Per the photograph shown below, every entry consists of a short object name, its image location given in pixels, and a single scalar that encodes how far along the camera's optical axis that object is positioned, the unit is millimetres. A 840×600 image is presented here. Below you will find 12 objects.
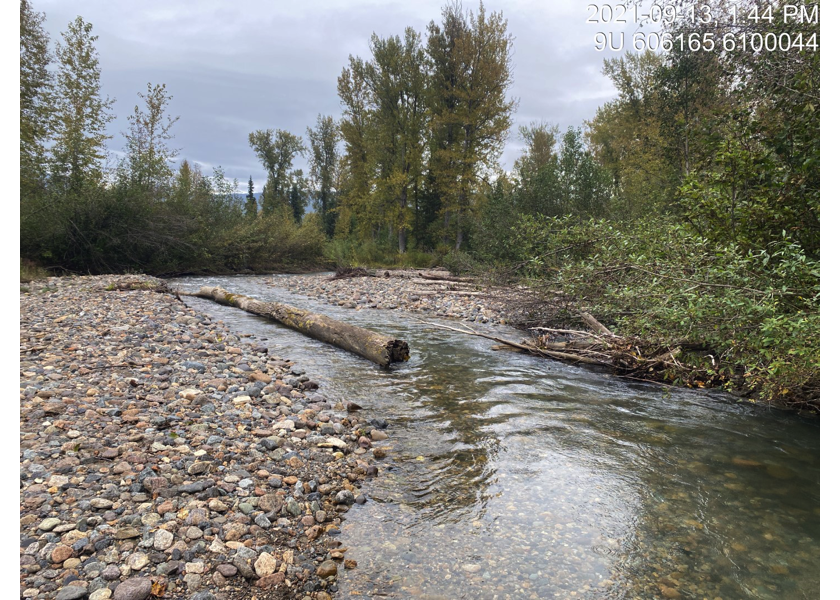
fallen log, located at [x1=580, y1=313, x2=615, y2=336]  7728
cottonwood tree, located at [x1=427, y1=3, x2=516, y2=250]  26156
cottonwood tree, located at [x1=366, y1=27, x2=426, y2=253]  28391
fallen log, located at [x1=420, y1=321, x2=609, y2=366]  7308
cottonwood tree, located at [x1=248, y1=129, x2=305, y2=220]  46312
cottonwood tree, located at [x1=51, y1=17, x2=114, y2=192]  17000
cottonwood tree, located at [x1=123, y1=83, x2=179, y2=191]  19719
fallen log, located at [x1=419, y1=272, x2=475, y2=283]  18300
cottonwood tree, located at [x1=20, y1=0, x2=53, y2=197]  14516
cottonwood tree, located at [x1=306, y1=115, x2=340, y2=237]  44625
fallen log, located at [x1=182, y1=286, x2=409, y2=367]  7343
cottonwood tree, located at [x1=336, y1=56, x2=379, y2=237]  30219
